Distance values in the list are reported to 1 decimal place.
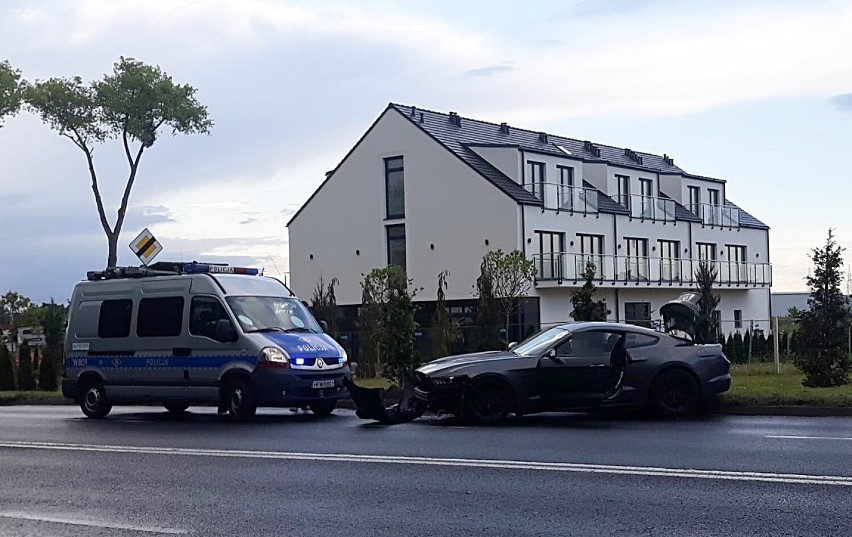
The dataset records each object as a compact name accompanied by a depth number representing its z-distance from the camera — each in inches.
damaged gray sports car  619.2
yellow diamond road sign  869.8
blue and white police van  675.4
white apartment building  1846.7
